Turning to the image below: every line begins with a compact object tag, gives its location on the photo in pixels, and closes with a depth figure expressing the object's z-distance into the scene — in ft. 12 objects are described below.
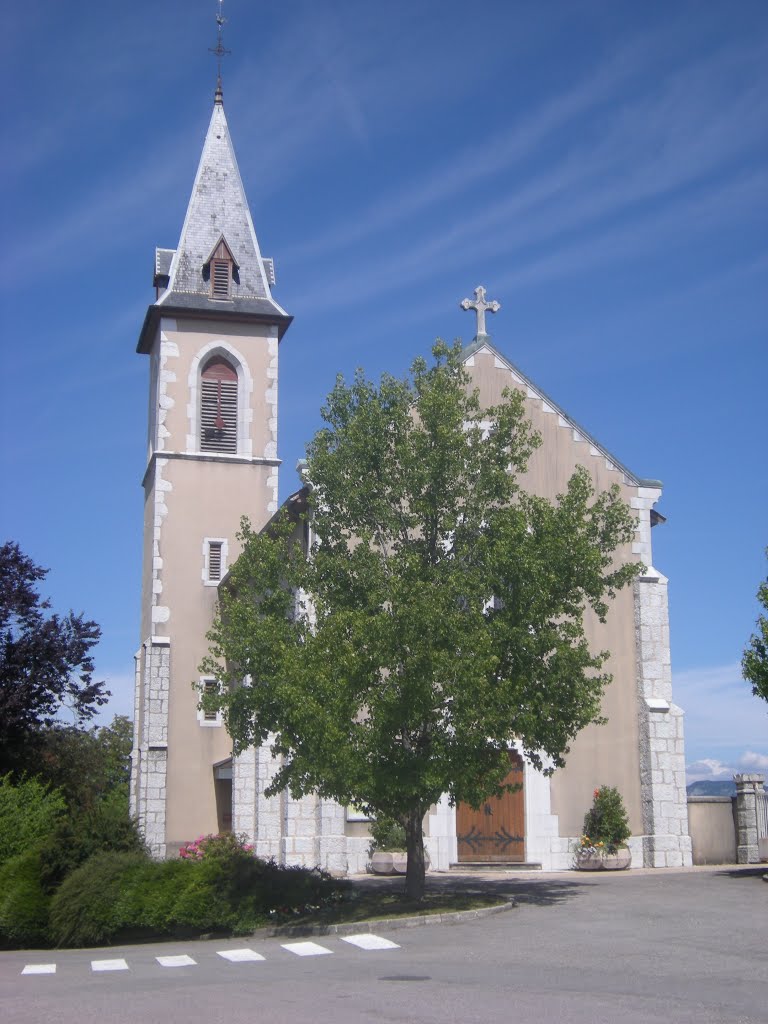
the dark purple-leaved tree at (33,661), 91.30
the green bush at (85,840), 60.13
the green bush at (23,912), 58.29
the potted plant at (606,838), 74.95
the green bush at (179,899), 54.29
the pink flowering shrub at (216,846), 76.59
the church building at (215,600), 76.89
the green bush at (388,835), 73.05
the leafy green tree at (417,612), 52.21
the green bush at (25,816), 69.77
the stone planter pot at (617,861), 74.95
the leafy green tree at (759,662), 65.41
